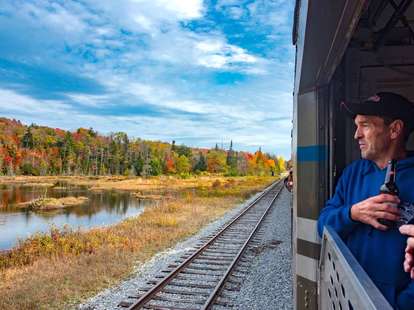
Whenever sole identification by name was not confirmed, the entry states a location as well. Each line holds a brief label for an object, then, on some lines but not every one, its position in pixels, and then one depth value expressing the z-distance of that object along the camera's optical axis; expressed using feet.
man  5.83
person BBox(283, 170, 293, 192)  35.17
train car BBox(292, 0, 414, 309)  10.15
